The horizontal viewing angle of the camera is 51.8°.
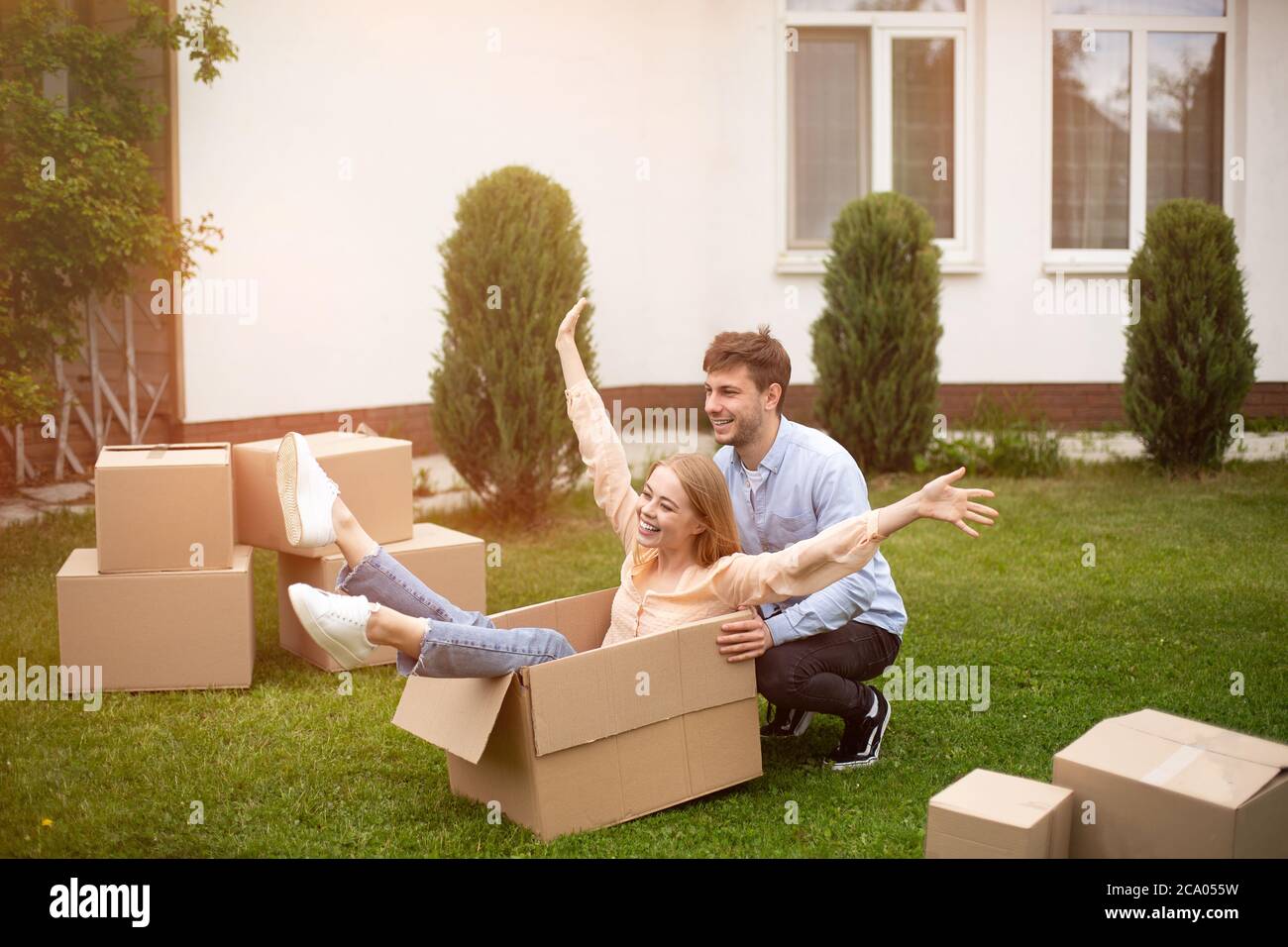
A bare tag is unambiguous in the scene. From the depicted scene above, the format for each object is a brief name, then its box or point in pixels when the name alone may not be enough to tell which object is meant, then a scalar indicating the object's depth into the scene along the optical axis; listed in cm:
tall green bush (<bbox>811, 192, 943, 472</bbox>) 849
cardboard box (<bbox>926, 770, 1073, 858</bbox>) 275
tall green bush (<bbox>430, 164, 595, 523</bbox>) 700
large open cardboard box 330
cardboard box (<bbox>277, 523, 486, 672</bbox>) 495
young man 375
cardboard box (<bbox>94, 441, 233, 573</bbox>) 451
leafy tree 663
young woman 312
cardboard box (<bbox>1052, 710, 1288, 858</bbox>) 275
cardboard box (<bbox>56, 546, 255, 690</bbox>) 452
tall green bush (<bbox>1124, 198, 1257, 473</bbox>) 827
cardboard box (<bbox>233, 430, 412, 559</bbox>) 486
